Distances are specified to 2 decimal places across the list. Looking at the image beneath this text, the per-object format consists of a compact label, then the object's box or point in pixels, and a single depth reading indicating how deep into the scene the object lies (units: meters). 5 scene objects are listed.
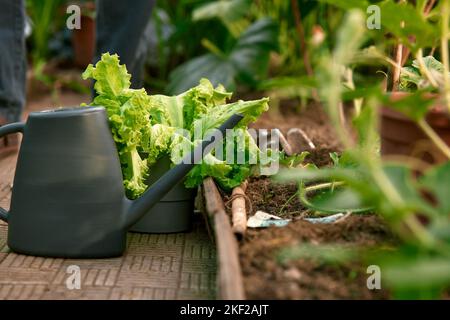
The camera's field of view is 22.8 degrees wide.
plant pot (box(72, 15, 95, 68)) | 5.00
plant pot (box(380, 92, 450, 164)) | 1.12
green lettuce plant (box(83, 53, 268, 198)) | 1.28
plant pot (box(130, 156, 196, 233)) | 1.34
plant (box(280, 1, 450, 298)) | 0.89
